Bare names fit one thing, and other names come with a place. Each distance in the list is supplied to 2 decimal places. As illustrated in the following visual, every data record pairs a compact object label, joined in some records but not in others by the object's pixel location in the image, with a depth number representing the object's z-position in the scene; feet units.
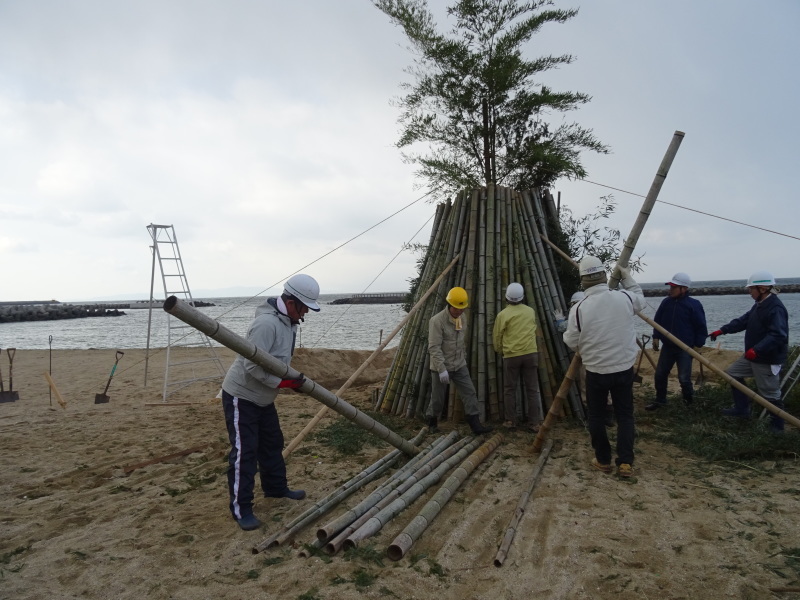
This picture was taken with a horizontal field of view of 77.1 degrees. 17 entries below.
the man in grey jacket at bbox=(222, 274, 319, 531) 12.38
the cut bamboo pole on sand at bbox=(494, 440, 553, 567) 10.39
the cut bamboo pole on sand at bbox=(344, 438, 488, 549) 11.13
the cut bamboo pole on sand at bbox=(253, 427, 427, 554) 11.45
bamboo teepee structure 21.20
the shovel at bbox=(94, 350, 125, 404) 28.19
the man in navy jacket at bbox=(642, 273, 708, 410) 22.22
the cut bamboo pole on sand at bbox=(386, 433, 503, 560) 10.60
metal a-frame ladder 28.58
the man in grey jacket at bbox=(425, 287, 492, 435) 19.31
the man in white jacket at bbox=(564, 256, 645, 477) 14.73
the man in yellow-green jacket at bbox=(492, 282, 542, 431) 19.51
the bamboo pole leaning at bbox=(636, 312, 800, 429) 16.66
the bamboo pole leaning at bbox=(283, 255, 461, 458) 15.65
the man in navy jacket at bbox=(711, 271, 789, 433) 17.78
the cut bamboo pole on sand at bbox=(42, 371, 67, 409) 26.32
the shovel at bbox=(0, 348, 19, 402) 28.94
